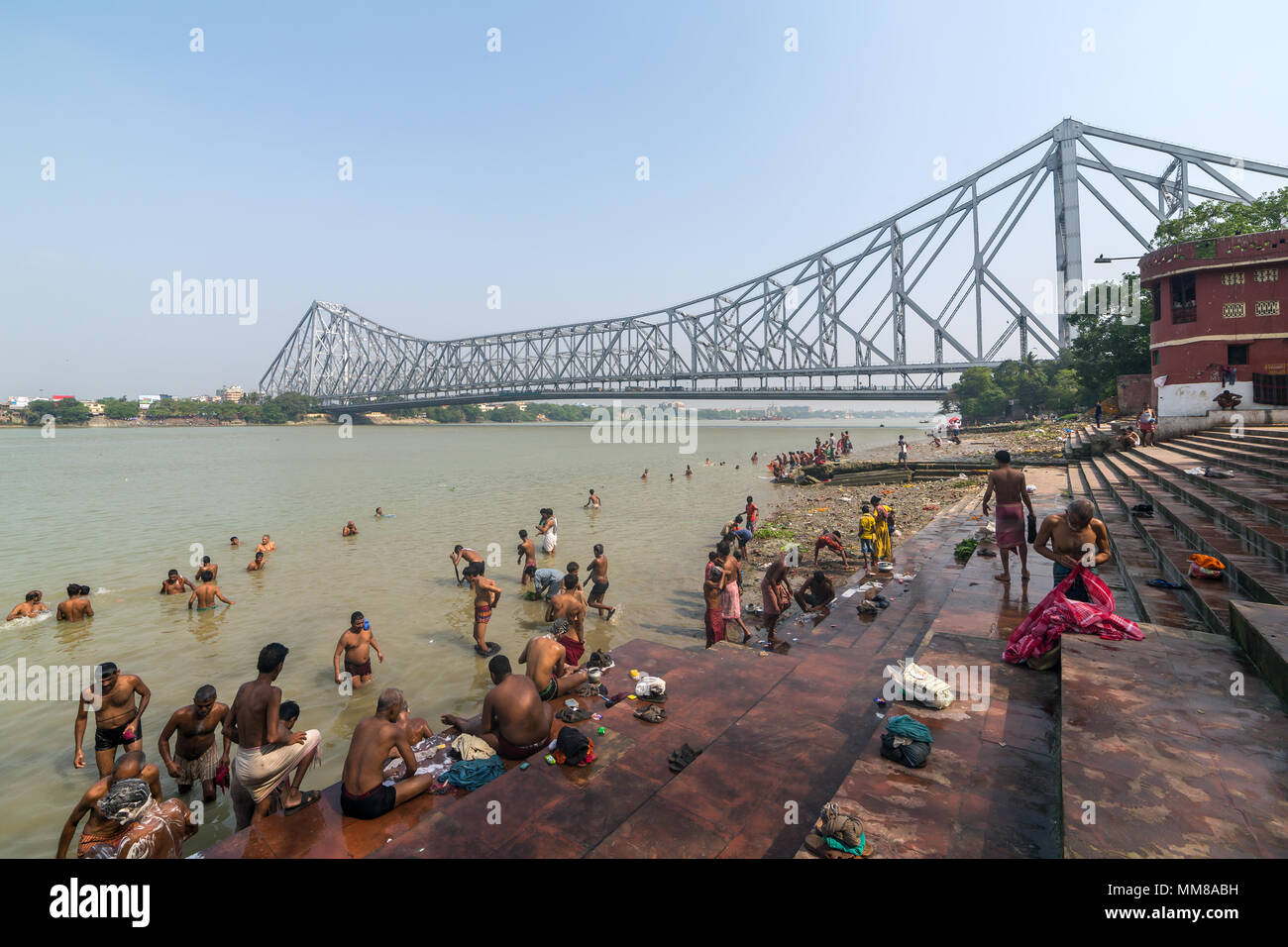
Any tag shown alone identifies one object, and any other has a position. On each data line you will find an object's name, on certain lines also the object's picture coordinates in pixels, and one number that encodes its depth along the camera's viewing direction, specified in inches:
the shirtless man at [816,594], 308.2
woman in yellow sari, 373.1
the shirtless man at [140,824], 135.9
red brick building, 593.3
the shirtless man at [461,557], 370.9
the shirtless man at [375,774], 144.2
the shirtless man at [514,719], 171.2
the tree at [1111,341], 1013.8
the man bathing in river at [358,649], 265.0
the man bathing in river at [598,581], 354.0
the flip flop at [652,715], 173.5
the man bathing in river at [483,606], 301.1
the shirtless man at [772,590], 297.7
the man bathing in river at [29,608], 382.0
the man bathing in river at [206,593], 386.9
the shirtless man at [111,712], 193.3
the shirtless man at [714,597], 281.7
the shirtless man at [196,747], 185.9
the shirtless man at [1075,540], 193.8
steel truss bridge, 2117.4
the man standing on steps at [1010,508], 277.6
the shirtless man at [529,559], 415.6
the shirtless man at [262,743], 163.5
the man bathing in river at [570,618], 249.6
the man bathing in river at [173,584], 417.9
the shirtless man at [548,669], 200.7
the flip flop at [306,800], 150.6
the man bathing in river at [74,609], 376.5
